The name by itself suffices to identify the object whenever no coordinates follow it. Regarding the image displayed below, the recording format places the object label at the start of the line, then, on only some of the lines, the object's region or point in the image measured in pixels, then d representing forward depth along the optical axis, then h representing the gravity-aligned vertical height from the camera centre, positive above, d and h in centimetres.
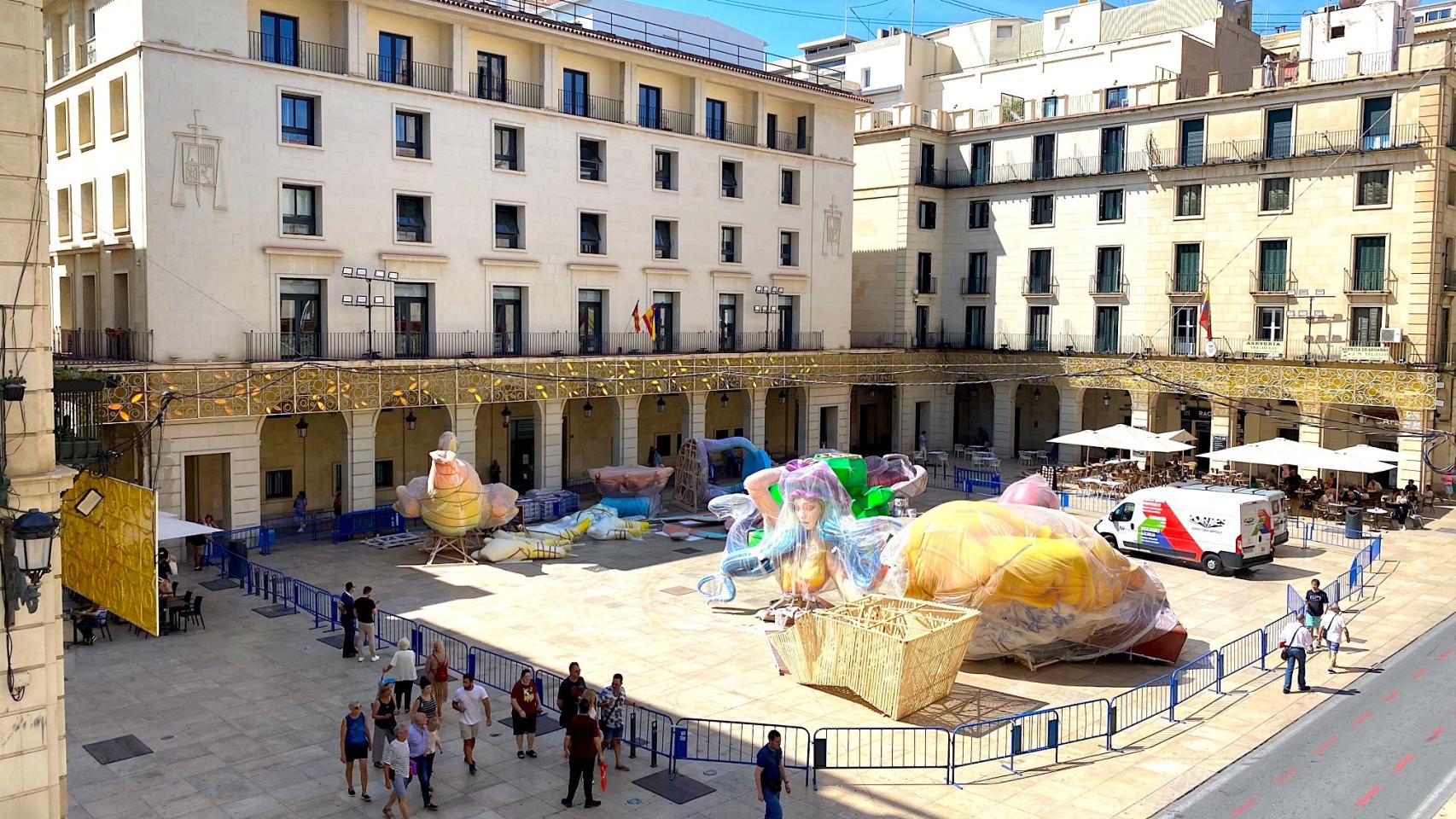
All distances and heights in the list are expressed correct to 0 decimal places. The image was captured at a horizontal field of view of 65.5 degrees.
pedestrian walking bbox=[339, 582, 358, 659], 2314 -577
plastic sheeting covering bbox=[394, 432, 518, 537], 3147 -432
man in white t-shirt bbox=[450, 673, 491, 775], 1764 -568
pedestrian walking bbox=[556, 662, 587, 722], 1789 -550
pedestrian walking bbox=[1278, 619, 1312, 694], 2200 -571
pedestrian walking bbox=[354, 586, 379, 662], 2280 -551
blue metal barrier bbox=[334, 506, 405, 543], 3556 -574
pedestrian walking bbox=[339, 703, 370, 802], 1658 -582
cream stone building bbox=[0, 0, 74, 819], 1100 -74
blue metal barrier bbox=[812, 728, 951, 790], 1806 -665
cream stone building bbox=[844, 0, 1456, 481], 4356 +599
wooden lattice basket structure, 1984 -545
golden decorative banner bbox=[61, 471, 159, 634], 1256 -243
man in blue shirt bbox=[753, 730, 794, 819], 1532 -581
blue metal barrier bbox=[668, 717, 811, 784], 1831 -665
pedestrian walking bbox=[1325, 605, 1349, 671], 2397 -591
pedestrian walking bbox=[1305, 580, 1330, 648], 2466 -556
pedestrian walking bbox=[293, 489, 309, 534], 3712 -550
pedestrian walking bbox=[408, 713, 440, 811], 1617 -583
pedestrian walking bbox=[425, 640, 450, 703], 2000 -575
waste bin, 3728 -556
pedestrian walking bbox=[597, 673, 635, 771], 1795 -584
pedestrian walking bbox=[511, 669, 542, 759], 1795 -587
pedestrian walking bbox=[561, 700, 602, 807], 1623 -580
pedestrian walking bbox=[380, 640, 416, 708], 1991 -574
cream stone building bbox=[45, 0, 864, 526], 3309 +399
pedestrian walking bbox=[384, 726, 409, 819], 1566 -590
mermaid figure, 2462 -426
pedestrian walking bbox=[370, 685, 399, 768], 1703 -565
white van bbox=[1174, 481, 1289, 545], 3280 -451
